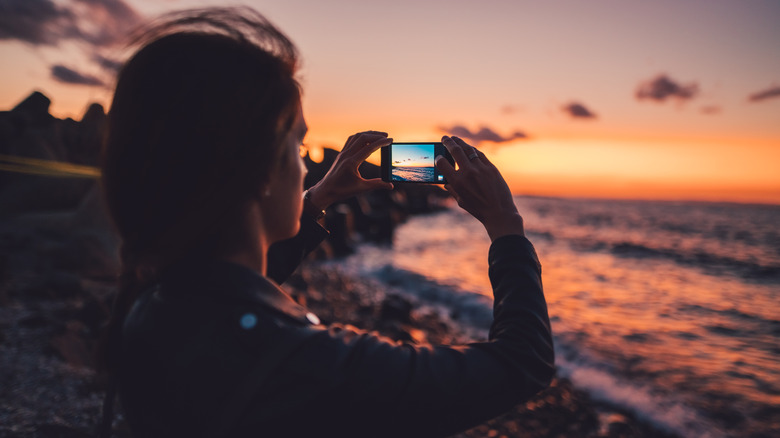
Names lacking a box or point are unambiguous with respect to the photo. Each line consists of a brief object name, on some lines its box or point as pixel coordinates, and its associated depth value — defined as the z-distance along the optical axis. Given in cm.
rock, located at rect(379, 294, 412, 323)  787
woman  81
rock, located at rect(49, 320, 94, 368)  430
